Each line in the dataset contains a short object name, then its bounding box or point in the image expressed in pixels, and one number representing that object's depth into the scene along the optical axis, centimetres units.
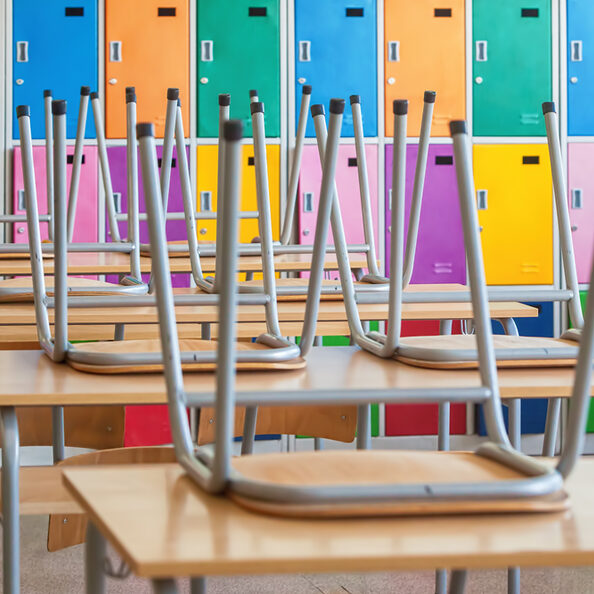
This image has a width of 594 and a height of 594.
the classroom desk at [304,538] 166
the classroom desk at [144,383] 327
